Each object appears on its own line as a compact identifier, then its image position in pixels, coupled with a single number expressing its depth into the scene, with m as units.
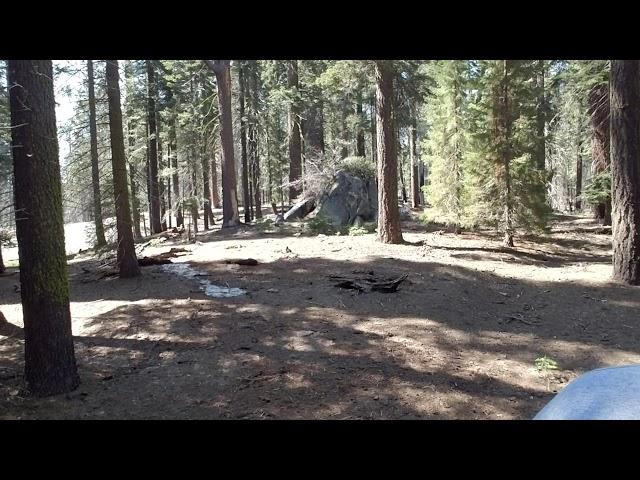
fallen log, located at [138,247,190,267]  12.65
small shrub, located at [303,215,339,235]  18.78
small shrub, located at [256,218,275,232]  20.18
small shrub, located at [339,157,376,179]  21.77
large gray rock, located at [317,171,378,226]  20.45
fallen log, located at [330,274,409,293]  10.16
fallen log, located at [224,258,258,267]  12.47
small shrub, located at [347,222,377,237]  17.63
